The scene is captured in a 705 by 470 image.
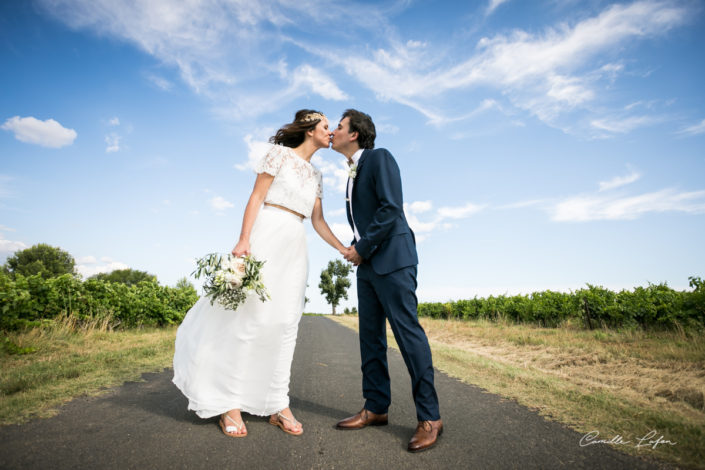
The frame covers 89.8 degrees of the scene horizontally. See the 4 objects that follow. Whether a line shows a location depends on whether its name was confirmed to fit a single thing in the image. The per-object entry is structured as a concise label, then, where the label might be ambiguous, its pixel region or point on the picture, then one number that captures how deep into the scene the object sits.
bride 2.86
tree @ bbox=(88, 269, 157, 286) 61.56
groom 2.69
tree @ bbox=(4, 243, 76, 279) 39.53
